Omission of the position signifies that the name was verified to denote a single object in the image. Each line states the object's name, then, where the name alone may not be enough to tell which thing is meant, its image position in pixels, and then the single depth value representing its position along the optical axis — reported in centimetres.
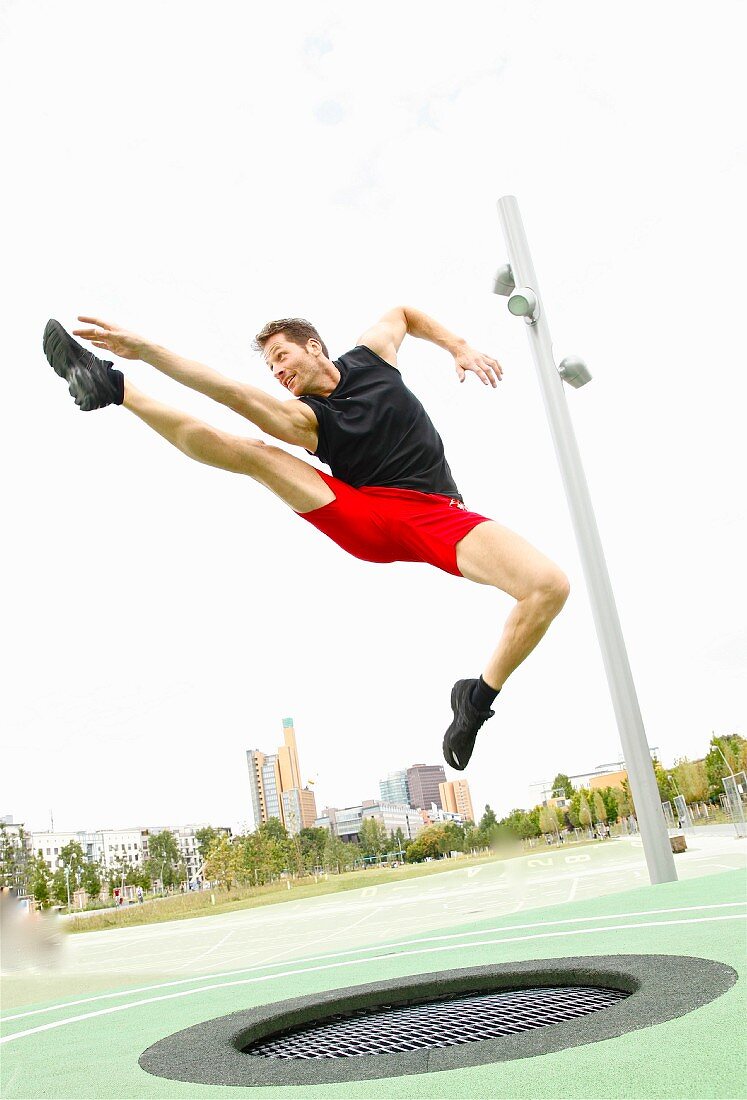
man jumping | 237
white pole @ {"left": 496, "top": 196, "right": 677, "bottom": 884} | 527
